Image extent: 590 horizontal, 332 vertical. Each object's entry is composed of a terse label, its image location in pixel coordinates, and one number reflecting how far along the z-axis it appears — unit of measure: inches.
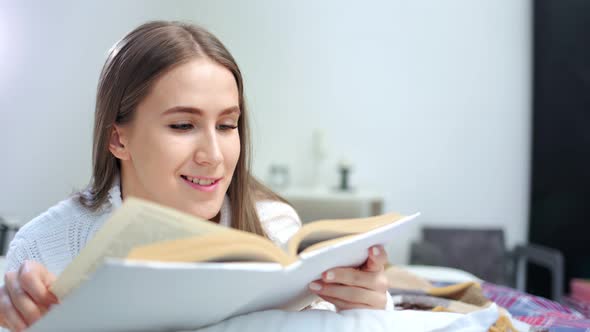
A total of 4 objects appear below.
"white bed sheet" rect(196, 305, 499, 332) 27.6
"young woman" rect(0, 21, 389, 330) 36.6
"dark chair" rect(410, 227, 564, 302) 126.2
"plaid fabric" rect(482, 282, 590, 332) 40.6
